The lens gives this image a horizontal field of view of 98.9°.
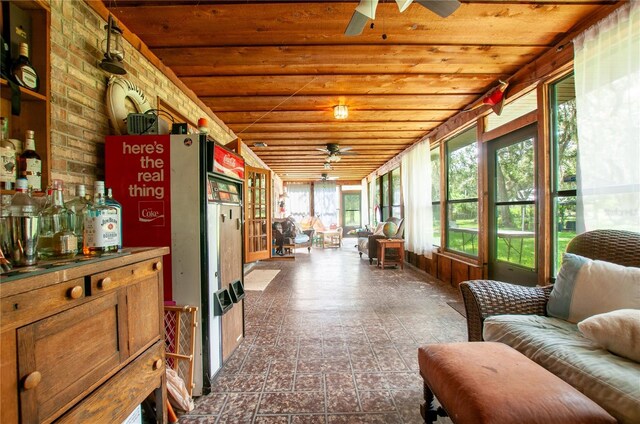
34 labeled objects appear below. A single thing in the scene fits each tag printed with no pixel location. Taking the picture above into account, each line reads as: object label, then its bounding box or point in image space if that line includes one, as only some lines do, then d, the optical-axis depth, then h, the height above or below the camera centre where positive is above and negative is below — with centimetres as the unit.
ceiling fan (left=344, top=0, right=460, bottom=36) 143 +112
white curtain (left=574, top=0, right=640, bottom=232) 170 +58
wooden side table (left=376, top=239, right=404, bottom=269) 536 -72
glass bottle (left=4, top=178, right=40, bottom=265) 92 -5
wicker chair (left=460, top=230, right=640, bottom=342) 161 -52
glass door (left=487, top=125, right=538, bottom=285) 286 +2
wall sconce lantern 166 +98
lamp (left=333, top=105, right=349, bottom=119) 328 +121
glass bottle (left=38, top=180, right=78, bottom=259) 105 -6
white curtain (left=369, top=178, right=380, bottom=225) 878 +13
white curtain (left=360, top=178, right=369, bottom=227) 1057 +30
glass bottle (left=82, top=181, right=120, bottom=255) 112 -6
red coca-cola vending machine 168 +5
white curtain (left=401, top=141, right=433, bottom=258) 488 +16
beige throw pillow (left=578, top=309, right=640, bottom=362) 111 -53
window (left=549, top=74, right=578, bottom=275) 233 +42
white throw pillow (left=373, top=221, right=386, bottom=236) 617 -46
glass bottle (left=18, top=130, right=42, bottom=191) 124 +24
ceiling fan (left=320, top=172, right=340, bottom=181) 917 +132
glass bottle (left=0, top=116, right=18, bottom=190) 112 +24
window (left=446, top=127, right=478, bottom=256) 389 +26
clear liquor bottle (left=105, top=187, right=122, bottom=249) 123 +6
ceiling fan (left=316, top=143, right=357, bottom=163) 516 +118
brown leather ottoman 89 -65
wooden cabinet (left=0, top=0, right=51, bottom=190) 132 +57
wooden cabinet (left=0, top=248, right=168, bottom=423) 72 -41
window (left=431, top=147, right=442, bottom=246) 504 +34
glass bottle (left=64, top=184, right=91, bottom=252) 120 +3
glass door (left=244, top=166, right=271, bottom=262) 453 -2
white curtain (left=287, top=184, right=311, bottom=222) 1123 +55
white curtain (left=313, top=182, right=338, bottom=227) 1129 +41
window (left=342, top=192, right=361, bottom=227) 1170 +15
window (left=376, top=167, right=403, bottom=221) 703 +47
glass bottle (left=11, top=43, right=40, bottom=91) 122 +66
